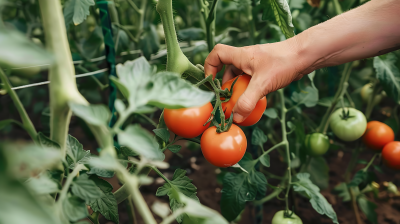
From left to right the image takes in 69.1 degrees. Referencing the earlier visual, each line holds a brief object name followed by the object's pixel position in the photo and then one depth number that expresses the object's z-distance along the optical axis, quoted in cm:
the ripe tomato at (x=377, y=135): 116
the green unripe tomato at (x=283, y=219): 89
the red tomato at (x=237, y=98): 67
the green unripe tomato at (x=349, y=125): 111
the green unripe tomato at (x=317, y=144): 110
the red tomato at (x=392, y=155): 110
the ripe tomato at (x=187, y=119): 58
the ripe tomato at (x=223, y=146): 59
